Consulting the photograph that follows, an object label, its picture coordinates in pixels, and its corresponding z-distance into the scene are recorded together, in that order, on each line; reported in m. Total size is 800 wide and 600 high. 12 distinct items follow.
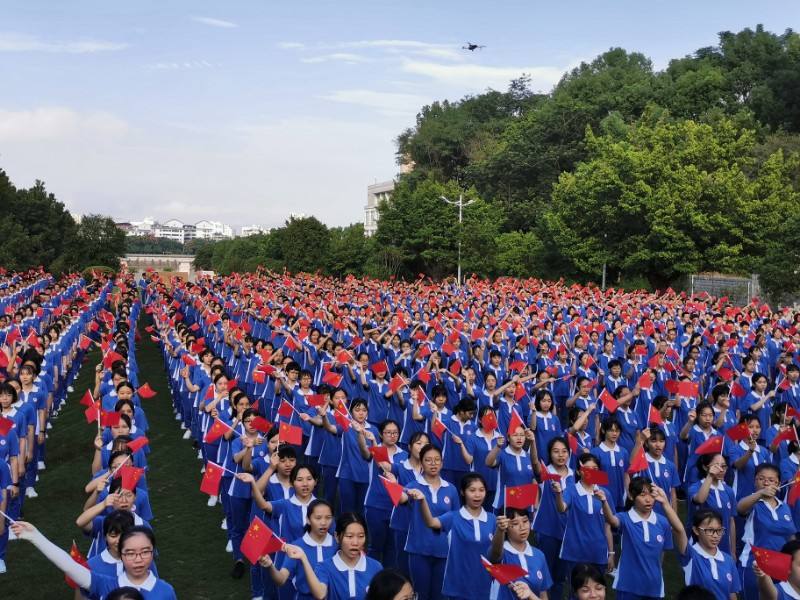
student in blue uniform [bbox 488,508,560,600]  4.35
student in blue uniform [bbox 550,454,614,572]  5.41
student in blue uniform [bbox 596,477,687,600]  4.84
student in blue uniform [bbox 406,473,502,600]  4.83
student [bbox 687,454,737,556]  5.65
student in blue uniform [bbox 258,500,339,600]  4.34
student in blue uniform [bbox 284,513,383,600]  4.12
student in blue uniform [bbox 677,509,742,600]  4.55
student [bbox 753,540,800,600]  4.11
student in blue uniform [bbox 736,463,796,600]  5.35
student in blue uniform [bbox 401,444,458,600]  5.22
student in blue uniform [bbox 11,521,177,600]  3.85
